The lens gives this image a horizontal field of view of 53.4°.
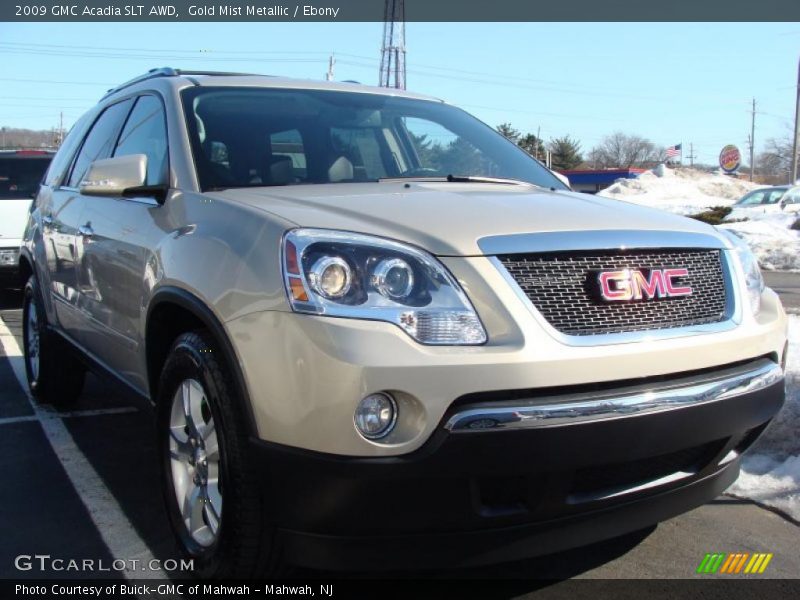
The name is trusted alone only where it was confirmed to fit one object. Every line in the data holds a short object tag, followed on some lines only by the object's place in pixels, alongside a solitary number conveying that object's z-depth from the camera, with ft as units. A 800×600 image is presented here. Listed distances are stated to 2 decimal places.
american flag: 240.32
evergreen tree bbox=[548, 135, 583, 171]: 247.70
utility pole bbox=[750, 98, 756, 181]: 302.04
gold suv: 7.09
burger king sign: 164.66
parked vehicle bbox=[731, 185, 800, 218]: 82.64
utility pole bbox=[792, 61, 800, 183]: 139.88
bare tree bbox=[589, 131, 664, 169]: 325.50
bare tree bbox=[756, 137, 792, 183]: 282.15
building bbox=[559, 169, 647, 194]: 187.11
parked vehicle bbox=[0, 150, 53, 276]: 34.09
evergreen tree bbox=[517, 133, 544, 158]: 244.63
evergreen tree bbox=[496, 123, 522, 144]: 191.09
